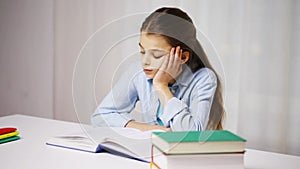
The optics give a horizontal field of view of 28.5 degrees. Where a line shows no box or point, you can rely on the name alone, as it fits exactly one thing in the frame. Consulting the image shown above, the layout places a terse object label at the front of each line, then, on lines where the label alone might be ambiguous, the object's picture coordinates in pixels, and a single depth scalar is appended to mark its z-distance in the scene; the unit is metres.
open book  1.60
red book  1.80
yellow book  1.78
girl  1.53
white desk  1.53
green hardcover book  1.34
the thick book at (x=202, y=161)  1.35
